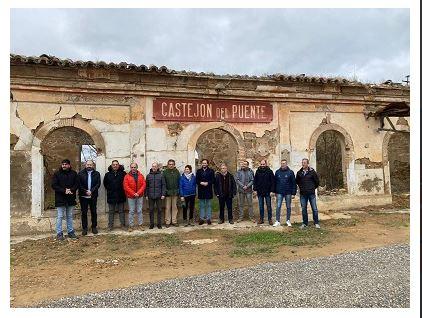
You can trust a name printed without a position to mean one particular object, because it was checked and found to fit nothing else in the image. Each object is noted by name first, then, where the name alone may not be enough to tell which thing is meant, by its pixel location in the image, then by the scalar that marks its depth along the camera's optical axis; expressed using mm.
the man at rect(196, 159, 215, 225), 9453
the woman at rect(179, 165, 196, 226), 9305
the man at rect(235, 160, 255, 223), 9609
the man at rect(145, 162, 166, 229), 8984
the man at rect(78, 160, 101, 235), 8492
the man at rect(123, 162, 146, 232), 8773
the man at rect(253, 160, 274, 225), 9422
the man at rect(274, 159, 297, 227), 9250
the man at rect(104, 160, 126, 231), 8797
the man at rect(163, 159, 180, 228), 9234
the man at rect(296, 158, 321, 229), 9016
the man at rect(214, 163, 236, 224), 9562
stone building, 8742
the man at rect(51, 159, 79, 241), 8125
